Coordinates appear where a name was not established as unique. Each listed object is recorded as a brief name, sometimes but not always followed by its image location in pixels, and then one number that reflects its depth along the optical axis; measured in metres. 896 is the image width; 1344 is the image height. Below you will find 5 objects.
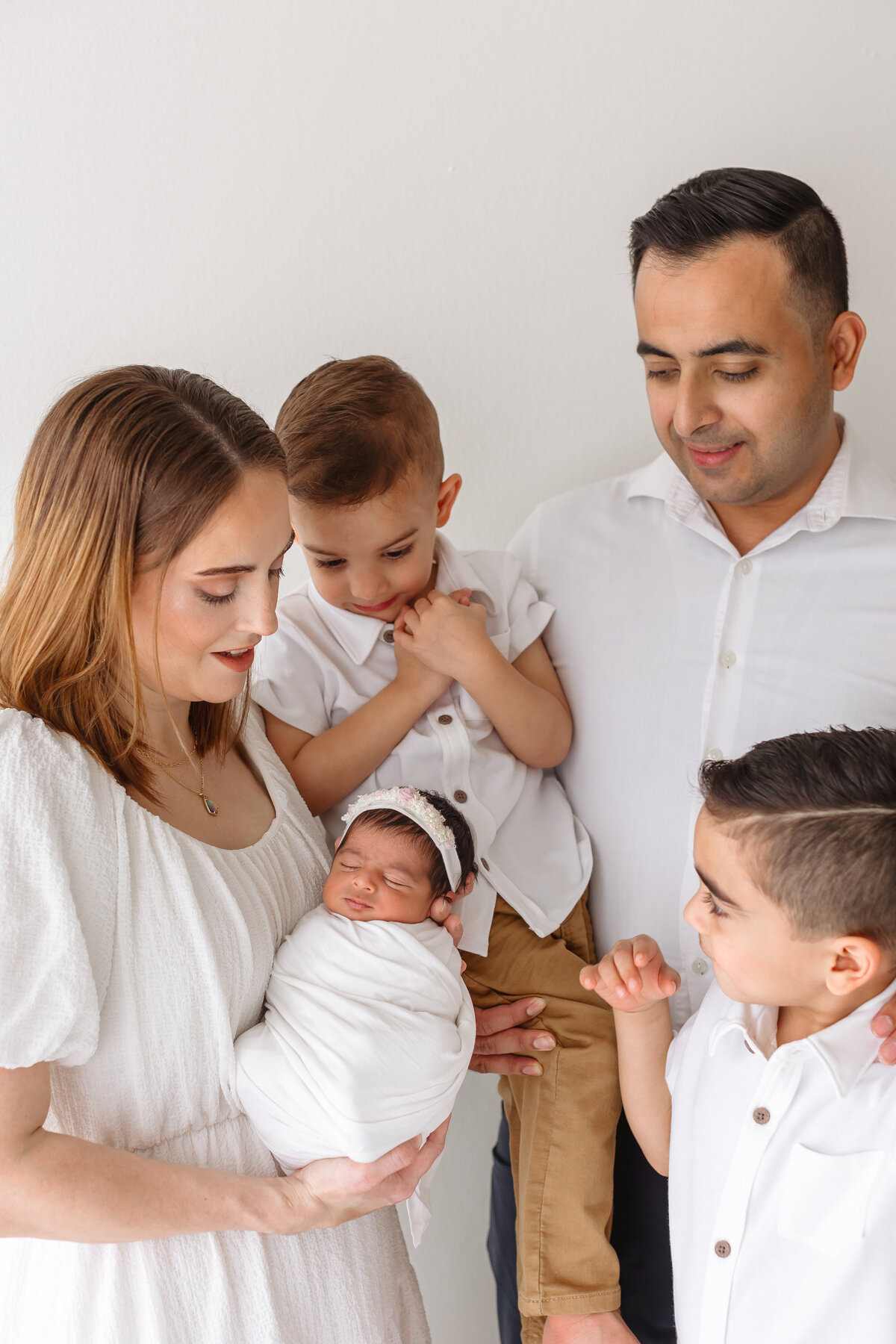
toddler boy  1.75
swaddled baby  1.41
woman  1.25
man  1.72
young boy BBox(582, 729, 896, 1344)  1.36
